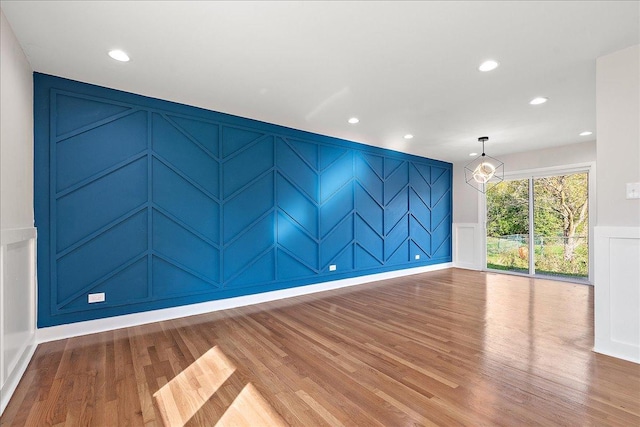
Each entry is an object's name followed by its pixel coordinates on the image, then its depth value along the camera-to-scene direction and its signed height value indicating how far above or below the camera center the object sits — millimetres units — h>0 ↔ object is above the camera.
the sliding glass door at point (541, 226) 5504 -275
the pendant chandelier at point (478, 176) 6489 +902
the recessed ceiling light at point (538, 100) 3390 +1329
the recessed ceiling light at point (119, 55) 2443 +1358
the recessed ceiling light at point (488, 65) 2605 +1344
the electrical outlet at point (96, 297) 2988 -877
